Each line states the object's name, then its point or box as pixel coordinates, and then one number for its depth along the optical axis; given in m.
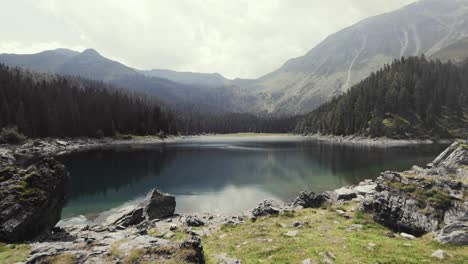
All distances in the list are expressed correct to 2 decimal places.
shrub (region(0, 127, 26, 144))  94.76
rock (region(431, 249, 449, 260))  13.84
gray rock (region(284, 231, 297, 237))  19.51
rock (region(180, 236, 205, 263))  12.41
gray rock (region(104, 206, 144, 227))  28.30
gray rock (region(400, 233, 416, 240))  18.37
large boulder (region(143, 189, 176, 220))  31.70
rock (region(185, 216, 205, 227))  27.37
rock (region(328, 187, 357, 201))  32.43
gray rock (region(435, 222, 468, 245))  15.29
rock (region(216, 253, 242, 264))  15.17
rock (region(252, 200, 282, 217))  28.61
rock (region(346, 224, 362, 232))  20.49
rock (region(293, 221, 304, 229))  22.47
